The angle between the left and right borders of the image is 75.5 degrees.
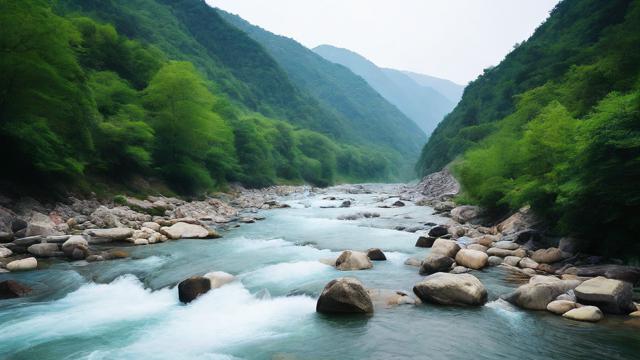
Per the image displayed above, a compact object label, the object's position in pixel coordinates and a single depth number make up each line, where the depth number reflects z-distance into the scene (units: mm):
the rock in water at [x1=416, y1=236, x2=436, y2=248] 20641
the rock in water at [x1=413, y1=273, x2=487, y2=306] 11508
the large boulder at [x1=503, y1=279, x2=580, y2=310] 11227
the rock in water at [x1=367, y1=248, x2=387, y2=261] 17797
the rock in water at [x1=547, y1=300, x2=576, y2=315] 10766
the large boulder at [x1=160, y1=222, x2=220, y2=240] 23295
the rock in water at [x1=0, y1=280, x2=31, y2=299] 12484
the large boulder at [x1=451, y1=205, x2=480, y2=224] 29984
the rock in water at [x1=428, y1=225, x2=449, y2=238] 23547
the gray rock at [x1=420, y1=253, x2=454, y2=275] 14844
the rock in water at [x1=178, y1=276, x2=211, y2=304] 12742
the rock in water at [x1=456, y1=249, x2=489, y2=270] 15555
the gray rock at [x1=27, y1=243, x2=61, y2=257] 17141
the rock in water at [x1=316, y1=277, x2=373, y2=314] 10961
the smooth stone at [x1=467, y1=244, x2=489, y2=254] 18328
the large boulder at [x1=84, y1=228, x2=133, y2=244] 20686
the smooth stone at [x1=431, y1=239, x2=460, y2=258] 16142
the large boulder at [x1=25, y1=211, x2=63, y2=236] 18641
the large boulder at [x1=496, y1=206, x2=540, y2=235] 21295
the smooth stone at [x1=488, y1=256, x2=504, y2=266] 16359
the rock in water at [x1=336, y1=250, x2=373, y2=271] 15961
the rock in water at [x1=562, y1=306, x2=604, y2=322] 10156
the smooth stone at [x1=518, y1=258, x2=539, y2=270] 15428
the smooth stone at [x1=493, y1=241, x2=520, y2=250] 18162
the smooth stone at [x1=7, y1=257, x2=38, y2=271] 15145
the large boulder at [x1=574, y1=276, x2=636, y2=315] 10484
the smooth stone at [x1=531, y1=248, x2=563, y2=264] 15828
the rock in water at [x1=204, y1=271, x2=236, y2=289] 13492
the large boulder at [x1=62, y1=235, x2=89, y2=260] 17359
